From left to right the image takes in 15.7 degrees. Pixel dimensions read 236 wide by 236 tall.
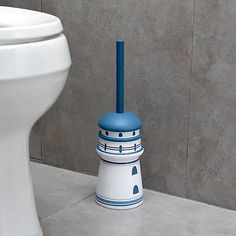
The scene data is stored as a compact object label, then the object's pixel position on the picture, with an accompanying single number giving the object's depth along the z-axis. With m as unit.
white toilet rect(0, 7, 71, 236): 1.63
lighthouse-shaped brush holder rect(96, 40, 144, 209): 2.03
